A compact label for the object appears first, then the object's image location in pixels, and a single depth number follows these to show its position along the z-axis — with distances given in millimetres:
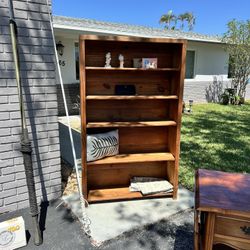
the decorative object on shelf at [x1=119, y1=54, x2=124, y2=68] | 2747
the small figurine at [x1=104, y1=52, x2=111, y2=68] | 2709
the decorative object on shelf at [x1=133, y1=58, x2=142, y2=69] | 2822
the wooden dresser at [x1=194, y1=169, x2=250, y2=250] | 1389
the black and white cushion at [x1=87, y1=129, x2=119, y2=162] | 2764
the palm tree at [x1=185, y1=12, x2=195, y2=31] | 39031
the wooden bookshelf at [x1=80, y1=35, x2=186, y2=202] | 2730
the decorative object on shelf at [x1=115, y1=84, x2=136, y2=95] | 2881
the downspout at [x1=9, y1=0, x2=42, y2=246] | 1906
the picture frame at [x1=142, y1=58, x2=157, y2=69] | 2763
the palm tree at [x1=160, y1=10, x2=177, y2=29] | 35712
